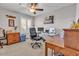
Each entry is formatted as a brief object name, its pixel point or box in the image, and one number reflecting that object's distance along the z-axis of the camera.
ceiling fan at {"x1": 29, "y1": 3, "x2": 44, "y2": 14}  1.53
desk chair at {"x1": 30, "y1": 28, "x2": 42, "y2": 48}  1.72
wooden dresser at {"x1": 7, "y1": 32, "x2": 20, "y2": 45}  1.71
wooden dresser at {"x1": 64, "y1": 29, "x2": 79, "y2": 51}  0.59
